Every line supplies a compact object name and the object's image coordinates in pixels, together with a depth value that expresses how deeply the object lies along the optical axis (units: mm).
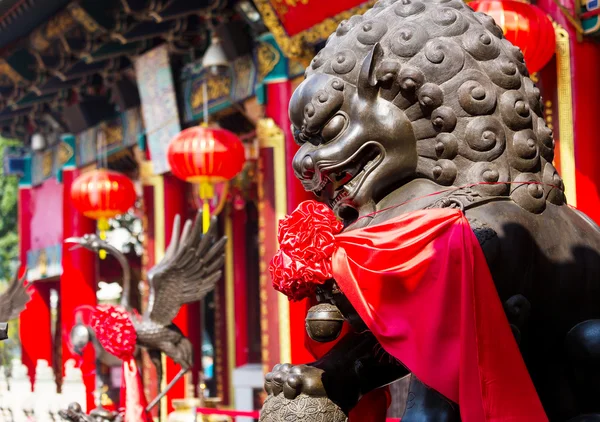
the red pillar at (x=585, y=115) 5320
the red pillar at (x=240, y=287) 11914
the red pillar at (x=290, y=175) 7148
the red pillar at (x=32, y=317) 13711
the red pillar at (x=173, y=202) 9914
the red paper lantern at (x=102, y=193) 9758
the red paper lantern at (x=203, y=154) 7664
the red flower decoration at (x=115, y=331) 5230
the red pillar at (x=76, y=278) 11234
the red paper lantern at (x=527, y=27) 4977
